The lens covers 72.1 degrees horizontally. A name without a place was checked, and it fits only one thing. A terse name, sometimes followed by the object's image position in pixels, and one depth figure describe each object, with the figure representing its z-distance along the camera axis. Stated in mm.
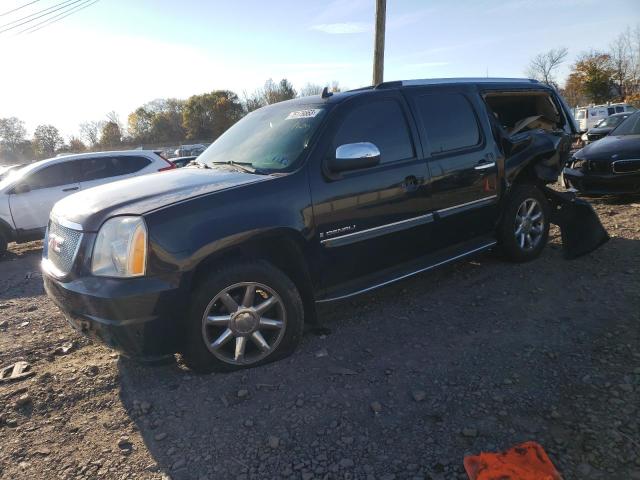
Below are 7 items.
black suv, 2633
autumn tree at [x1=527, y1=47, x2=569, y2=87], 56219
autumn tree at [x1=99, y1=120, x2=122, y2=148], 70875
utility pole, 10039
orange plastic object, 1972
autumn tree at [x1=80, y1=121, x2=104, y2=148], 76125
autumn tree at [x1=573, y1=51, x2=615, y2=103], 45906
